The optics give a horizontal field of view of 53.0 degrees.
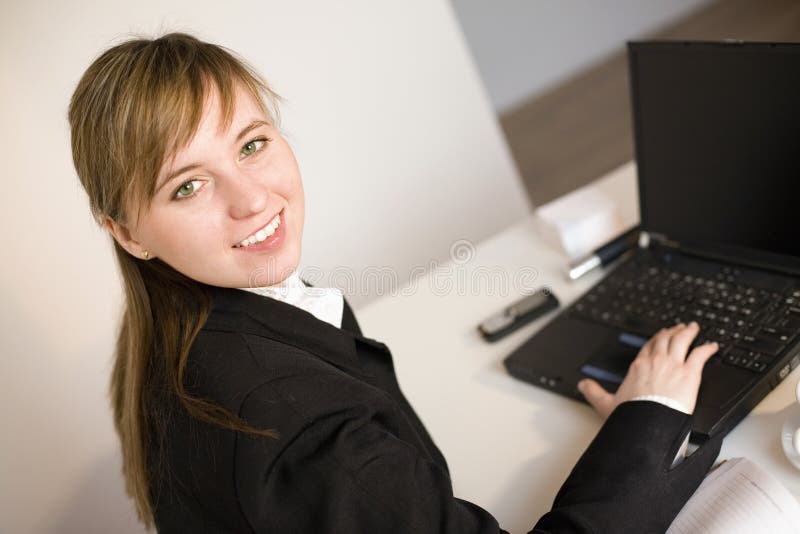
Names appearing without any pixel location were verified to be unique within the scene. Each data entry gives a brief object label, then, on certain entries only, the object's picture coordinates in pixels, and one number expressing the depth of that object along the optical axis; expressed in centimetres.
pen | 137
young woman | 80
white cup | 85
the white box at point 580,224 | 144
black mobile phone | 130
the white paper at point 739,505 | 79
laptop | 101
